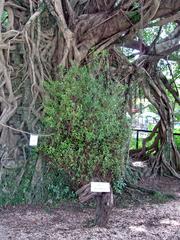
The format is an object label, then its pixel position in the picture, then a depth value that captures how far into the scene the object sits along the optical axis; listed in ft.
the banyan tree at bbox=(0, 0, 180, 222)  9.05
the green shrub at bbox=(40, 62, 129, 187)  8.18
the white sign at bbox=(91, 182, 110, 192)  7.06
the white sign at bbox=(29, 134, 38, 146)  8.60
